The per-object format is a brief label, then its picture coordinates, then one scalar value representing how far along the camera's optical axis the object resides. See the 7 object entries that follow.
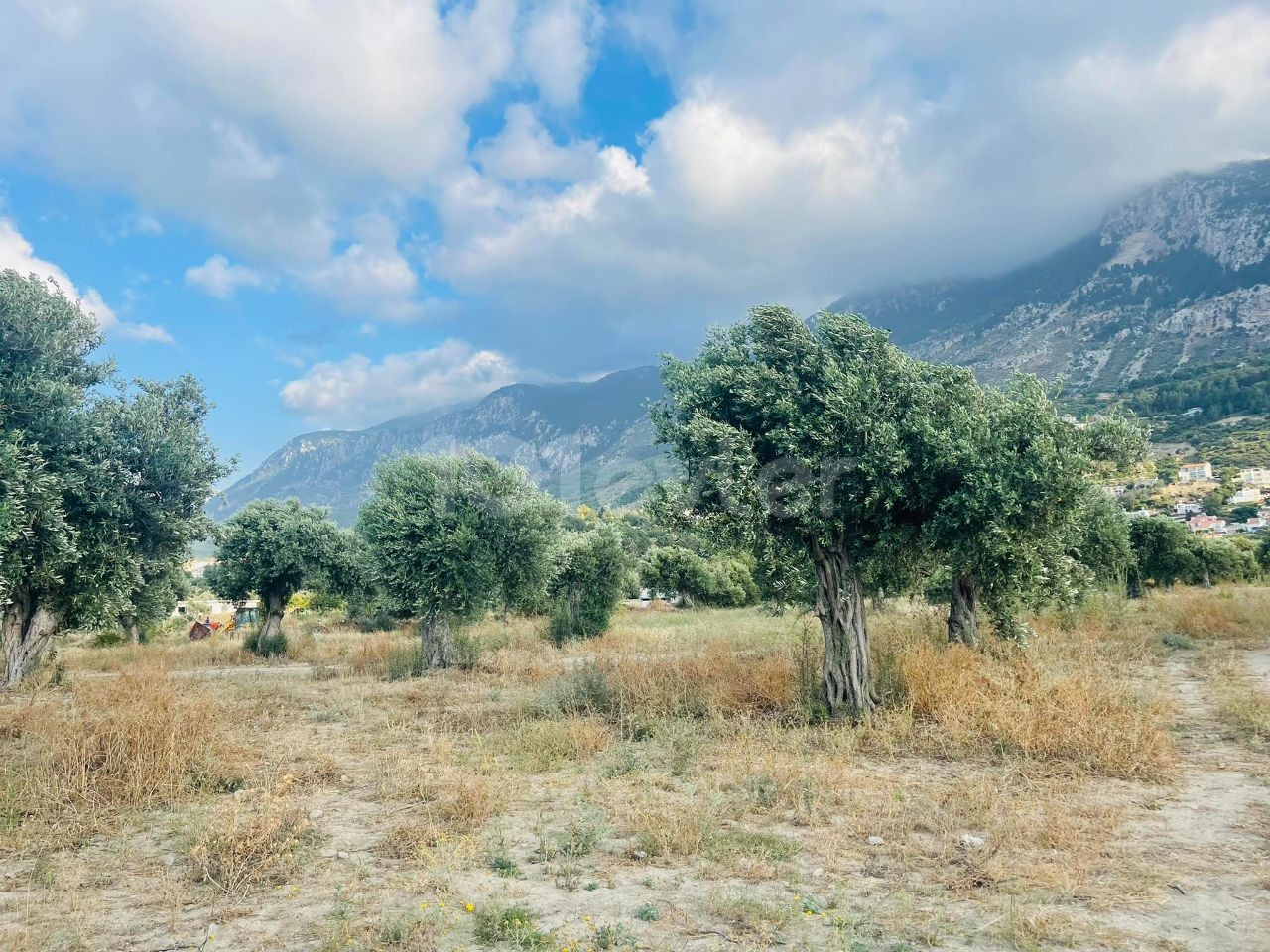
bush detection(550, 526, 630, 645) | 33.22
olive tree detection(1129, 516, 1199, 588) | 39.78
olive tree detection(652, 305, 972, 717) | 11.77
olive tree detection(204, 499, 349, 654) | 31.84
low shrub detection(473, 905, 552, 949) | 5.18
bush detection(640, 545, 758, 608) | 60.03
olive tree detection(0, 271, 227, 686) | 14.24
